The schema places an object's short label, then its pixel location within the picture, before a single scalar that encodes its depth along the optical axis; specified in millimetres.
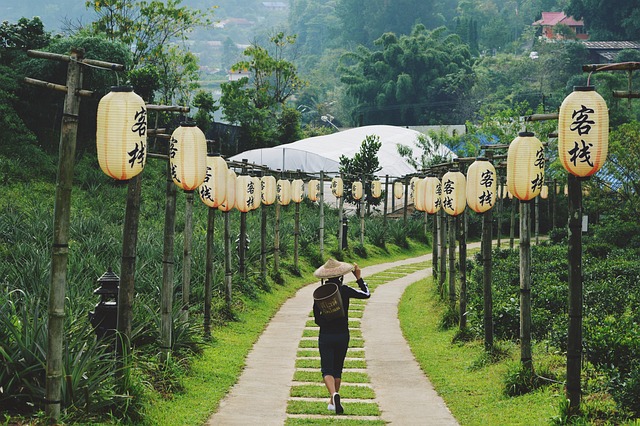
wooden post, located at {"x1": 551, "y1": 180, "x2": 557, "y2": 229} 40406
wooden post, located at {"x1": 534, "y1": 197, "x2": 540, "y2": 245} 37844
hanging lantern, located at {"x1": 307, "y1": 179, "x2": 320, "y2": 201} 35531
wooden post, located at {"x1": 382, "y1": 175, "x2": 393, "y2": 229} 36088
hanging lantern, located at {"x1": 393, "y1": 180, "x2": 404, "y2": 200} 42500
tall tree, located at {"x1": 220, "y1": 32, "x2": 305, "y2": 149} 51844
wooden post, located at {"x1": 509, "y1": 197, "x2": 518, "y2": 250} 32878
